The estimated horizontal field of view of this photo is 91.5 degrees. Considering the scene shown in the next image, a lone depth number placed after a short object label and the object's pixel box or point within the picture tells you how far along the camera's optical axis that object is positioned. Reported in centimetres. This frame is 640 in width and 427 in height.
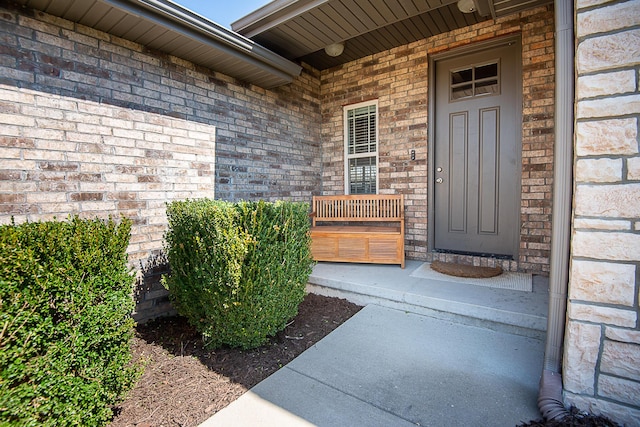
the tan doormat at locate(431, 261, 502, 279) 333
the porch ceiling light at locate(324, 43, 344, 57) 405
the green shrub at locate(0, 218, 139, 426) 122
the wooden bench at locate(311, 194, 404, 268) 374
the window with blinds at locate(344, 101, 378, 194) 454
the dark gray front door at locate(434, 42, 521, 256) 358
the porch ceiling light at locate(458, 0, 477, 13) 320
